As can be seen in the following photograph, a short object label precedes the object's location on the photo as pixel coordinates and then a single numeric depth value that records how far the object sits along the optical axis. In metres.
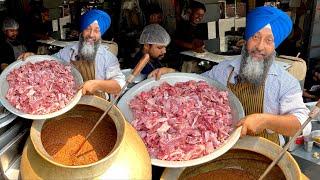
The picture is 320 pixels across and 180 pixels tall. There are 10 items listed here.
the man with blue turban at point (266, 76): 2.00
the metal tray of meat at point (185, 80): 1.51
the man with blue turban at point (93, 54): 2.75
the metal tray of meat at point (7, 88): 1.71
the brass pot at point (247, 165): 1.56
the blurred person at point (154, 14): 6.83
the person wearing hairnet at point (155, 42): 4.16
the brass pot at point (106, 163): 1.42
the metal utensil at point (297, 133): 1.47
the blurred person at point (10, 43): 5.45
